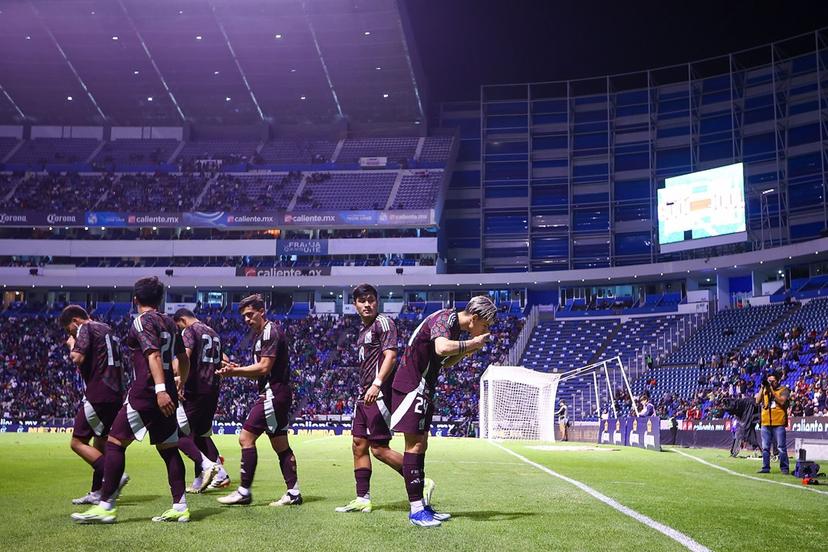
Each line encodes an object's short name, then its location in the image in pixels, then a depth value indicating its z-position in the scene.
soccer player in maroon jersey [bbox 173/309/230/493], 10.91
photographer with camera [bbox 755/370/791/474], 16.38
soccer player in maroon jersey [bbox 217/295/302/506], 9.72
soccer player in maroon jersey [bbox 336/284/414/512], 9.06
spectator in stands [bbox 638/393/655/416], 33.52
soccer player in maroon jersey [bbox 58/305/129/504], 9.48
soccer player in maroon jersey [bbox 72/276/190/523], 8.07
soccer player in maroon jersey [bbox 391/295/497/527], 8.03
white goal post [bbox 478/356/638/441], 38.69
